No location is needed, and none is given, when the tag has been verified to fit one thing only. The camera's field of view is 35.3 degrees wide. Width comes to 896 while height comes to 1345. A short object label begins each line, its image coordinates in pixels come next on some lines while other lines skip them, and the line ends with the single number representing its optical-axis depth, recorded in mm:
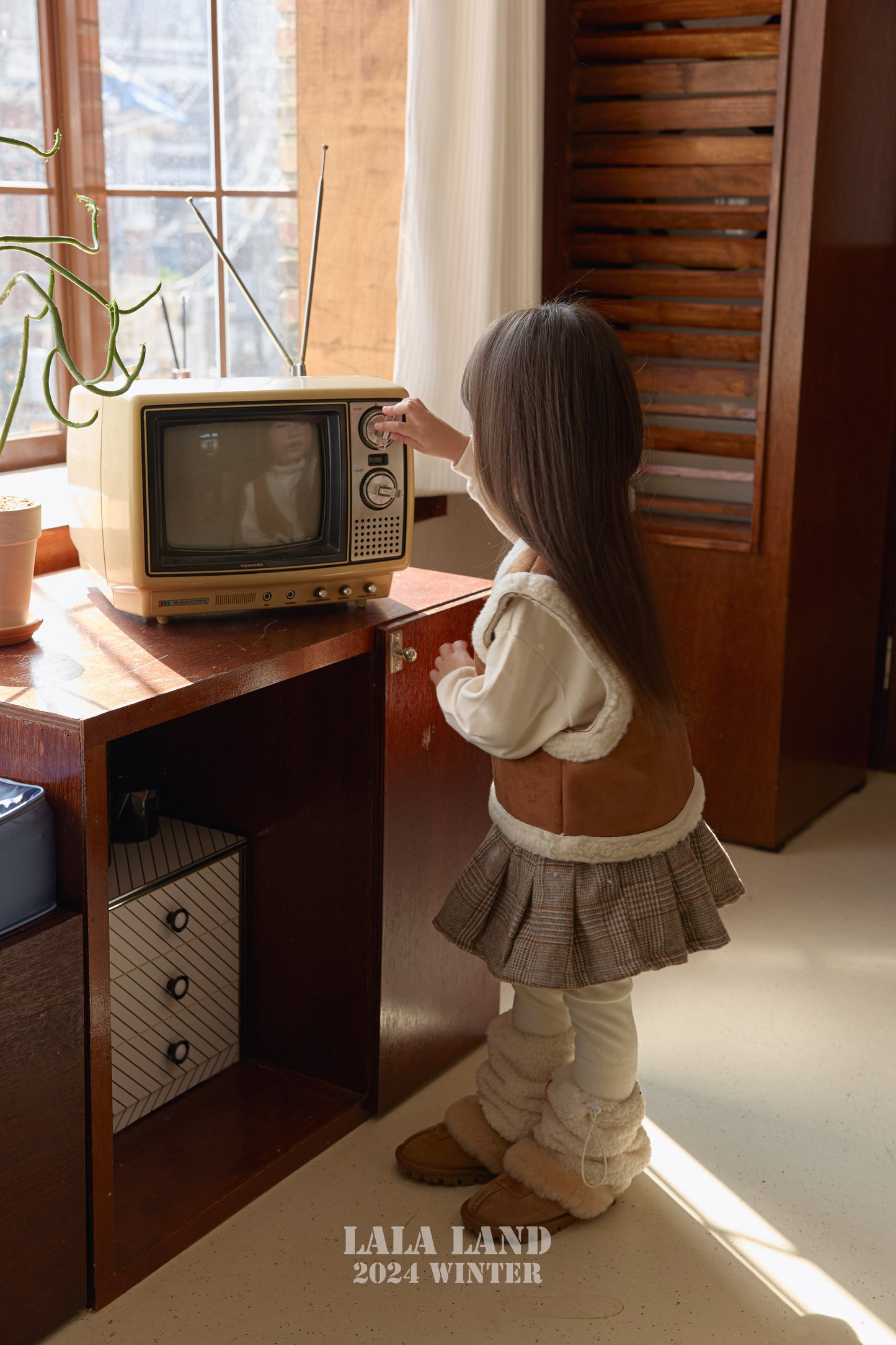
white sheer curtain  2150
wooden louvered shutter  2346
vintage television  1475
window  2041
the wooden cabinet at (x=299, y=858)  1476
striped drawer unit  1670
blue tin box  1253
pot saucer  1450
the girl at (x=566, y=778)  1419
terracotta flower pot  1444
